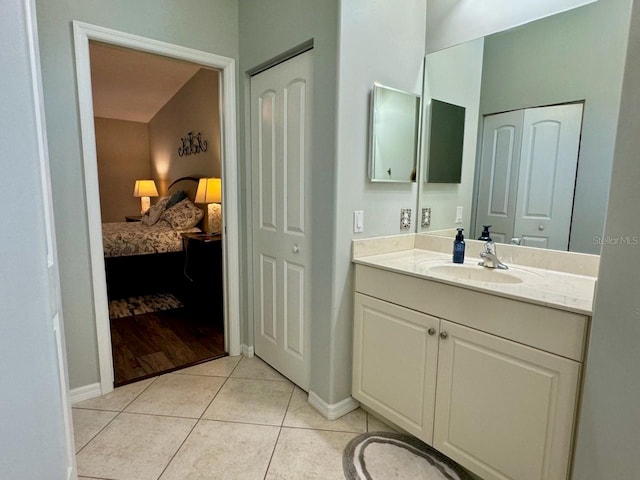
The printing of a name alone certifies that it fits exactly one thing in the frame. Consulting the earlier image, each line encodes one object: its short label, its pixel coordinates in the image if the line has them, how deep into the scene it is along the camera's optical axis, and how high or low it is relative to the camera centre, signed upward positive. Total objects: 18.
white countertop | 1.14 -0.33
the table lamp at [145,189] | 6.31 +0.06
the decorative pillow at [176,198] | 4.77 -0.07
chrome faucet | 1.68 -0.29
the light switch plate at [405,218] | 2.04 -0.13
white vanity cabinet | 1.14 -0.68
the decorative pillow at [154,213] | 4.60 -0.28
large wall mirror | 1.44 +0.43
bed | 3.65 -0.67
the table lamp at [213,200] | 3.89 -0.08
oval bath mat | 1.49 -1.19
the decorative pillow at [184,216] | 4.24 -0.28
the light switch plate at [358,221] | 1.81 -0.13
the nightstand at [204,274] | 3.23 -0.78
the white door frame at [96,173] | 1.85 +0.12
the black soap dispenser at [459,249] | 1.79 -0.27
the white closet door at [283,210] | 1.96 -0.10
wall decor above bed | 4.34 +0.64
